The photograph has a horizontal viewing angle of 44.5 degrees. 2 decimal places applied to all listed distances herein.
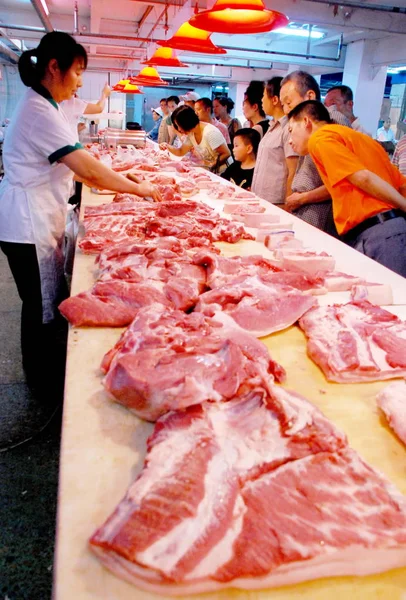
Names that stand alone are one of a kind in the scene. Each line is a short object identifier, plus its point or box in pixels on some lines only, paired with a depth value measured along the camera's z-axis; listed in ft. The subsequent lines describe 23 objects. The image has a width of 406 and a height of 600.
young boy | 18.52
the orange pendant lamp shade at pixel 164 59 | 19.36
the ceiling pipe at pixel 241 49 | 36.74
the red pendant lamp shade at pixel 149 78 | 27.73
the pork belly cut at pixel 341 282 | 7.41
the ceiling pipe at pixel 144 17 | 34.34
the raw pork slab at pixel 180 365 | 4.29
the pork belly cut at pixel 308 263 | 7.99
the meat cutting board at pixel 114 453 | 2.92
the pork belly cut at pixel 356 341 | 5.11
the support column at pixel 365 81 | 43.55
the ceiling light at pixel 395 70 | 54.03
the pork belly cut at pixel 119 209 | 11.12
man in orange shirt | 10.30
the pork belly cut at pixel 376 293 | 6.99
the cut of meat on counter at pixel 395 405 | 4.21
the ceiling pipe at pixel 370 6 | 28.45
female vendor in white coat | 8.50
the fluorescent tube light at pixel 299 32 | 42.24
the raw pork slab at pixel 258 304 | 6.03
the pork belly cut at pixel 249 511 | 2.95
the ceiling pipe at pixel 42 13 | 28.30
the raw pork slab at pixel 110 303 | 6.03
